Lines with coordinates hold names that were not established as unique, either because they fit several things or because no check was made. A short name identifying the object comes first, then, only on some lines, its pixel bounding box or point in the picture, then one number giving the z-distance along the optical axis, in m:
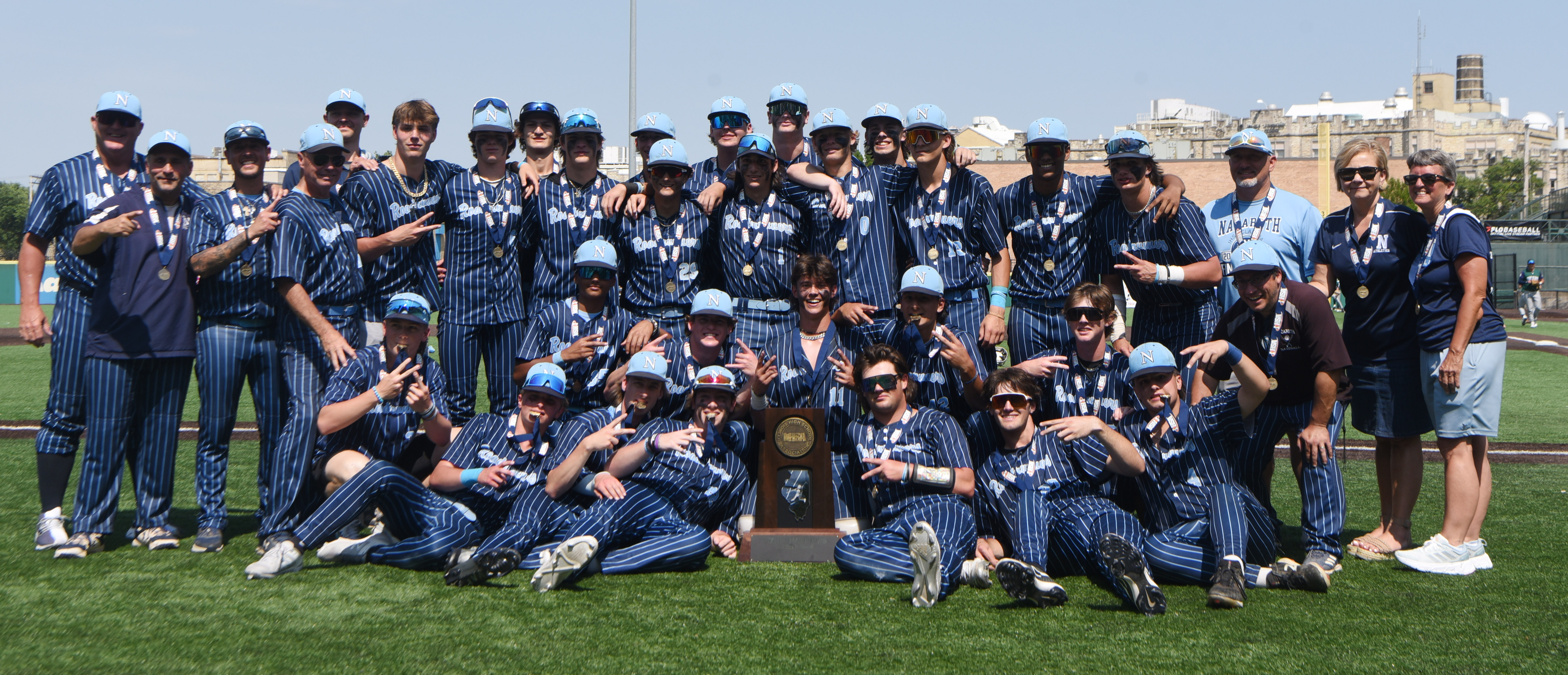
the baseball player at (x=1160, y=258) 6.33
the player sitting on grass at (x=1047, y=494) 5.27
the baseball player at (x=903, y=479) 5.48
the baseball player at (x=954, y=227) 6.77
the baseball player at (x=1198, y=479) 5.34
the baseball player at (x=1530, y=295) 28.09
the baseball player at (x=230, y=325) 6.08
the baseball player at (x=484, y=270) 6.77
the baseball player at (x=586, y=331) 6.43
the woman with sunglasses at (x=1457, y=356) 5.73
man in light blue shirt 6.45
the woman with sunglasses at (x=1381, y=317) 6.03
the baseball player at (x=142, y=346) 5.92
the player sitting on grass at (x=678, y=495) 5.68
